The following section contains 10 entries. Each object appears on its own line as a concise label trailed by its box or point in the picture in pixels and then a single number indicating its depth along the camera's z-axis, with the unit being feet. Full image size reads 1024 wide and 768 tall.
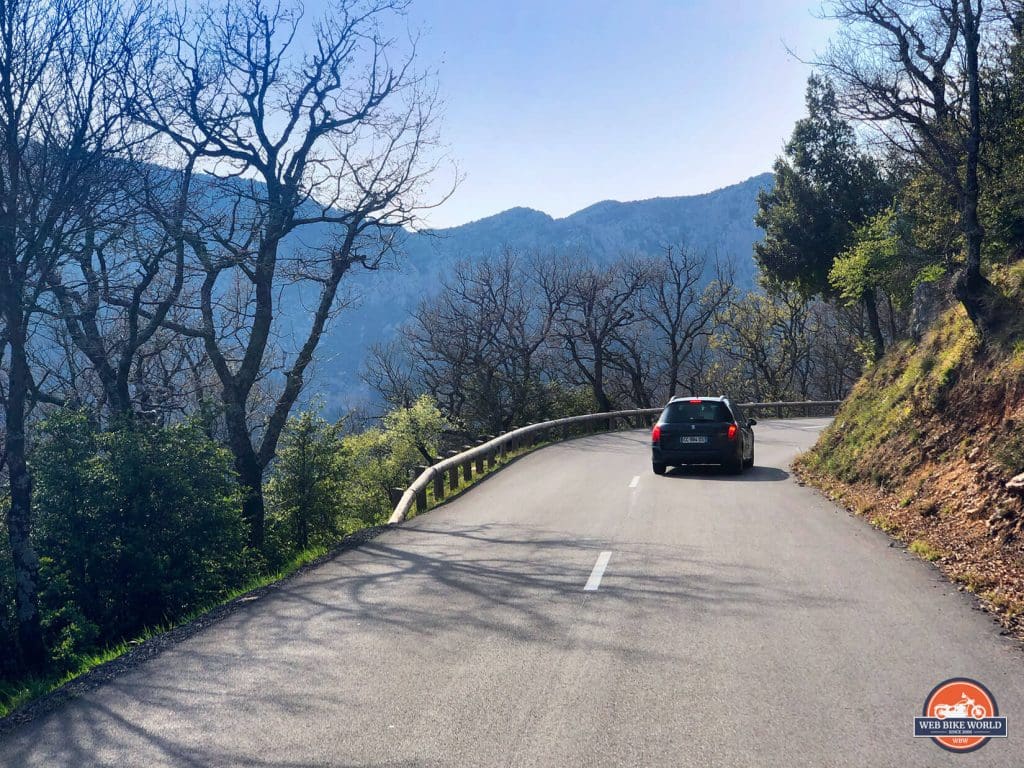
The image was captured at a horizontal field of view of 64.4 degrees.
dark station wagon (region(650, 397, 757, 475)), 55.77
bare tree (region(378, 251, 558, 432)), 137.28
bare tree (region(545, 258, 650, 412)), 147.13
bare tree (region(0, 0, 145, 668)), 28.22
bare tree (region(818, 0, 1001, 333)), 44.21
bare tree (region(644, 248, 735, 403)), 168.76
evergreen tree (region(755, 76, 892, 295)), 103.09
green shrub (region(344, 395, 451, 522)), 100.53
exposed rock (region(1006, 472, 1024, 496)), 28.43
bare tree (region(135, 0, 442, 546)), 57.31
